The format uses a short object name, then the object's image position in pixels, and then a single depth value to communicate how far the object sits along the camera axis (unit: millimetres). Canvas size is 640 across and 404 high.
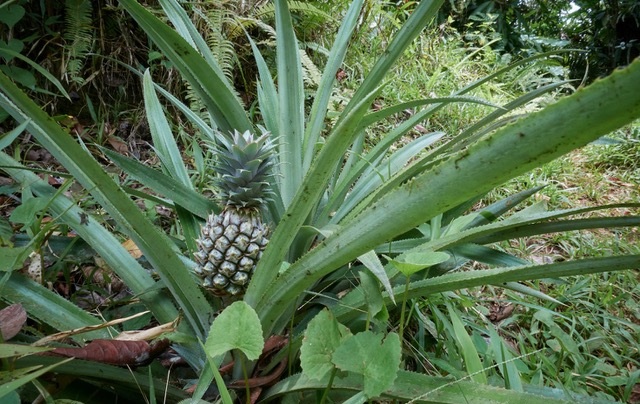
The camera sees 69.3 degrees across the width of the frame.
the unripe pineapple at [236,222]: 952
